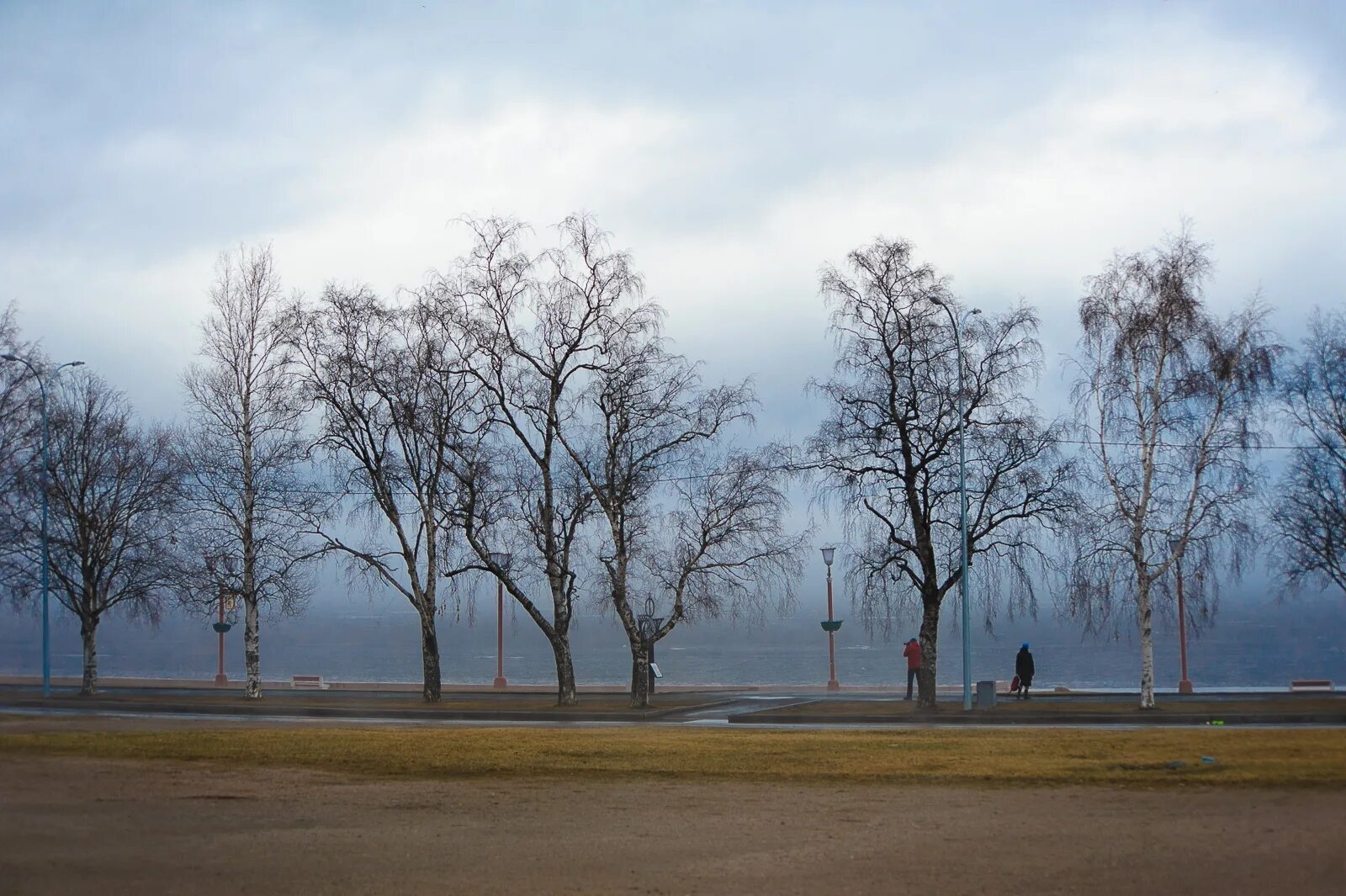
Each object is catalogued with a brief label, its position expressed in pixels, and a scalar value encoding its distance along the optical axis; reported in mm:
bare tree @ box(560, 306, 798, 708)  37281
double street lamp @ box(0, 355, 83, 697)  42406
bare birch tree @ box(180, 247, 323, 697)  41656
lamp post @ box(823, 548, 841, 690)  43906
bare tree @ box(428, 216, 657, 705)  38219
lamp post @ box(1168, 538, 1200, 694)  32500
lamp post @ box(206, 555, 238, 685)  40781
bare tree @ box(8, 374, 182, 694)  44781
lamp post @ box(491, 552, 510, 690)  39219
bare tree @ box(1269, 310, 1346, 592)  32344
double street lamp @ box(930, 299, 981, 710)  33553
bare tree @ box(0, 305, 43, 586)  40594
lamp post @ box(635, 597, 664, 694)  38344
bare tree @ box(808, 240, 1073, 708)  33281
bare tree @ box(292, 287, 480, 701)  39094
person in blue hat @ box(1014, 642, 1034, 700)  37281
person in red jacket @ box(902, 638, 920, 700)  35616
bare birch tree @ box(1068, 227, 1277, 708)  31859
